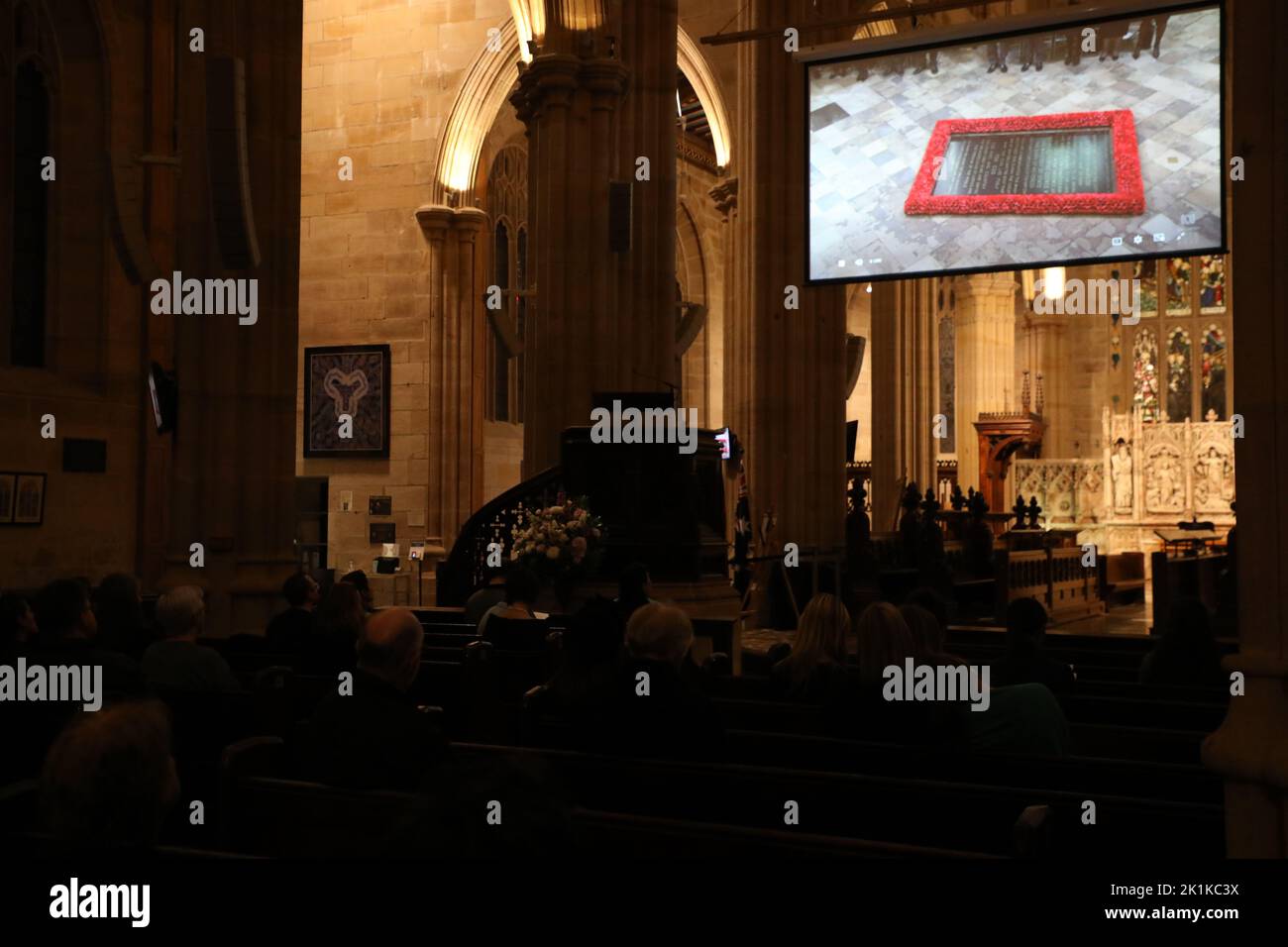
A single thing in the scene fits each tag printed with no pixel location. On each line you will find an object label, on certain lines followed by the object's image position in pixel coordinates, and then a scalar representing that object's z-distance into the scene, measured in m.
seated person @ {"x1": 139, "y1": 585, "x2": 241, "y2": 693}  4.96
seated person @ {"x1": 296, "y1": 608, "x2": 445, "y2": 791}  3.35
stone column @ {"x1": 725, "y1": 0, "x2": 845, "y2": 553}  15.30
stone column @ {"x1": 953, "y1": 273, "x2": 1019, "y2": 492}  26.64
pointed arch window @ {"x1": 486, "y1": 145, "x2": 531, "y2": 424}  22.58
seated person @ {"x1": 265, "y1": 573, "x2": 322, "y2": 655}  6.28
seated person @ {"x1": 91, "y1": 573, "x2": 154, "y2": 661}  5.54
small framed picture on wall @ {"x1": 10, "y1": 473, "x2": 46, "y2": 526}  10.59
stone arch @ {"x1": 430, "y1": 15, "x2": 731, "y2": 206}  19.81
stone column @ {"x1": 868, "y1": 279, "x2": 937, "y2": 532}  20.88
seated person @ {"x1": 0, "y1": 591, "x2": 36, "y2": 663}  5.26
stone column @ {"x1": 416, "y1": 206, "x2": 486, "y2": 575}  19.58
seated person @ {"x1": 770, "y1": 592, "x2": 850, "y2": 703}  4.74
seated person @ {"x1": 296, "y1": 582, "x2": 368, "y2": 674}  5.38
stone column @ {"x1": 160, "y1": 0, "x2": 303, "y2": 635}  8.52
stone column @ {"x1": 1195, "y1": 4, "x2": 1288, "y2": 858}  2.71
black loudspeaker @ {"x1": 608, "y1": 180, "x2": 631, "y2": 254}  12.07
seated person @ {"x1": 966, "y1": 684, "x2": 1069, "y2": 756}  4.10
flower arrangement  9.25
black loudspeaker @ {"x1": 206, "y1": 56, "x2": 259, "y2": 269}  7.55
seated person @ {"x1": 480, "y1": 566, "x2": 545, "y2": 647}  6.52
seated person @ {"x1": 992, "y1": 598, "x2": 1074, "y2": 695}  5.03
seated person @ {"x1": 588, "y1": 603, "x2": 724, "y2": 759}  3.77
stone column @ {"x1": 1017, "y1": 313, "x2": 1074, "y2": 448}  28.97
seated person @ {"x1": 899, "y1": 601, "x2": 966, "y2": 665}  4.35
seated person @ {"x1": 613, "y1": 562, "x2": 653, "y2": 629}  6.21
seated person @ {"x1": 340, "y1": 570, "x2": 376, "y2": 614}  8.49
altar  23.58
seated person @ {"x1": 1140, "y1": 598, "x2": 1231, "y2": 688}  5.73
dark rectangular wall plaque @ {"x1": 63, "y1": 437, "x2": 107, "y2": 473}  11.13
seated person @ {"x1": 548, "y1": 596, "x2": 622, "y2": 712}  4.49
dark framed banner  20.03
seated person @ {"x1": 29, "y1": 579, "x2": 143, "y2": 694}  4.50
